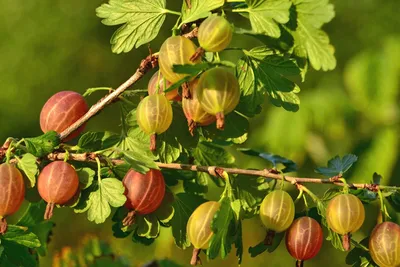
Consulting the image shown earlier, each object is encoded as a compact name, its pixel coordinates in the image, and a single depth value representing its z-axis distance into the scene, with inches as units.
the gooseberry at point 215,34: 25.1
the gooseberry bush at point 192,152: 25.8
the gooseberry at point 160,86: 26.5
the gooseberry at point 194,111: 25.9
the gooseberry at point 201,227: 25.9
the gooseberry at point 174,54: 25.5
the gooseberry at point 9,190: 26.3
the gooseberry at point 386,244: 26.5
